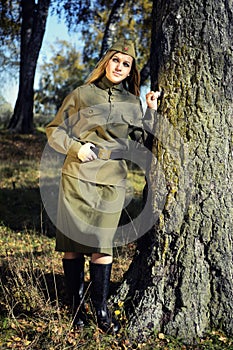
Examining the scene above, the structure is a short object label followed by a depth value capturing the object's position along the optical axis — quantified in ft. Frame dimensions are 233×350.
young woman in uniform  10.94
